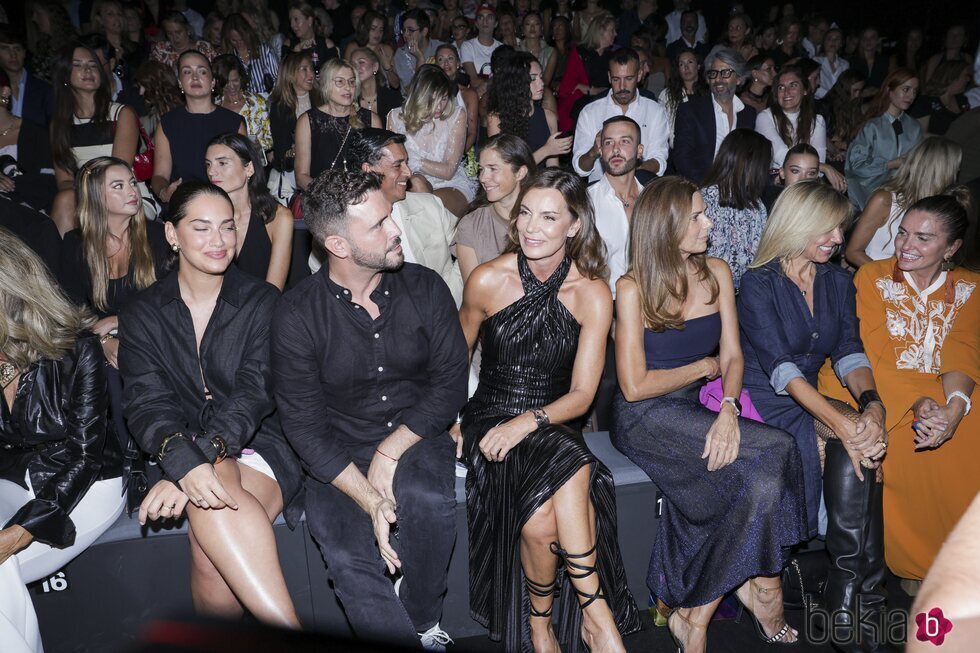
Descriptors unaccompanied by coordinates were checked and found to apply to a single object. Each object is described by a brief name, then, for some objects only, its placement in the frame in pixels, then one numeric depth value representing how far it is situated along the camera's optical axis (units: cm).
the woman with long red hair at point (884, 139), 507
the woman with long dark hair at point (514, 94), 482
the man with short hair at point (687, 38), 823
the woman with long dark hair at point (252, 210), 357
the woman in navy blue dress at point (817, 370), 260
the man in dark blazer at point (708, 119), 488
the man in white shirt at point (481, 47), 686
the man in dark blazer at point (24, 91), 492
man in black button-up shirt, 232
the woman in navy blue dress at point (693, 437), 251
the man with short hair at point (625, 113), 473
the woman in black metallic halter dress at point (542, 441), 235
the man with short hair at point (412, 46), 675
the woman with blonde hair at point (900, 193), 379
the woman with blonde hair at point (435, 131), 459
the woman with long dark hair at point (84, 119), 428
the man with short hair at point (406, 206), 362
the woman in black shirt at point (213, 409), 217
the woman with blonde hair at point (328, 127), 456
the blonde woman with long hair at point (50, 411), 227
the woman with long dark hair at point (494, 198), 356
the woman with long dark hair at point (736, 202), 375
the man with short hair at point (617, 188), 380
